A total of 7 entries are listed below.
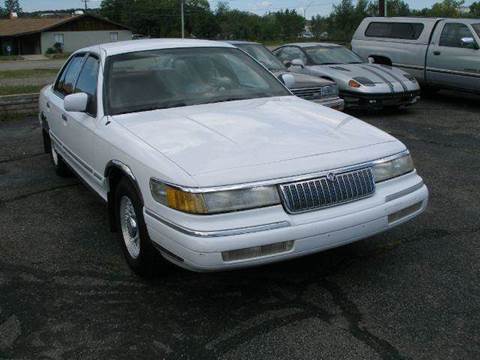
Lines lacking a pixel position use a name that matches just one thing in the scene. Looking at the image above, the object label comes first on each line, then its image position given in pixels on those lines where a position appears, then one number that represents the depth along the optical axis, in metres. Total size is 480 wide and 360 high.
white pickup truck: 10.73
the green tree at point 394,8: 42.38
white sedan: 3.07
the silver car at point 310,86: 8.77
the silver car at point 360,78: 9.91
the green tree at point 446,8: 44.44
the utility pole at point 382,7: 20.66
